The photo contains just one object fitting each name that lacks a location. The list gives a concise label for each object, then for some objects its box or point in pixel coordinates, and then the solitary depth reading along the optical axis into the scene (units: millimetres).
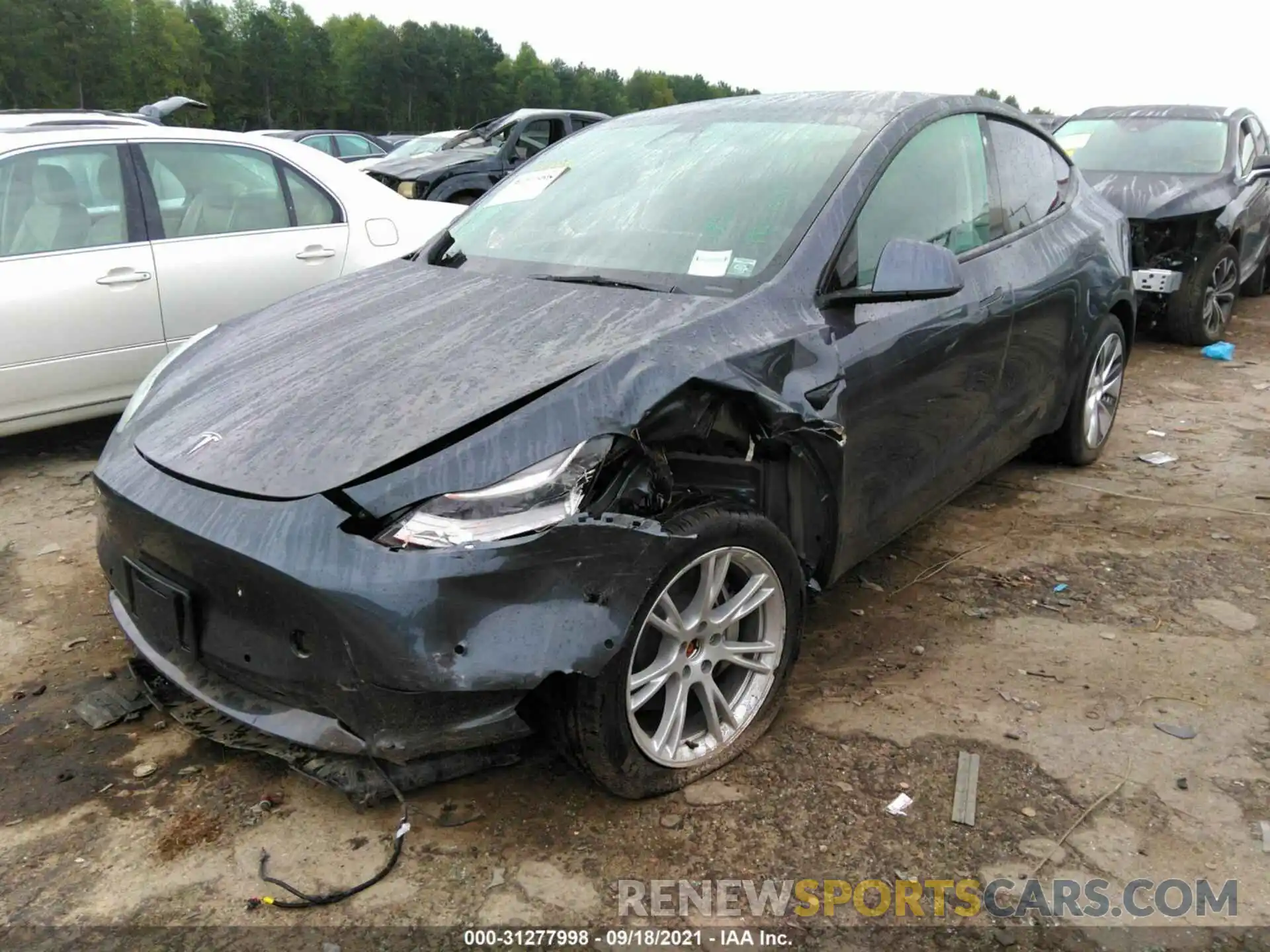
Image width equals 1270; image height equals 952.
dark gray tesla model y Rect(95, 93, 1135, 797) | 2051
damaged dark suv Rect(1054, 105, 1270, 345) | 7227
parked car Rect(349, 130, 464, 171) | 12930
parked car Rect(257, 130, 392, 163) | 18688
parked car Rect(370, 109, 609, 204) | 11070
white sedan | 4480
